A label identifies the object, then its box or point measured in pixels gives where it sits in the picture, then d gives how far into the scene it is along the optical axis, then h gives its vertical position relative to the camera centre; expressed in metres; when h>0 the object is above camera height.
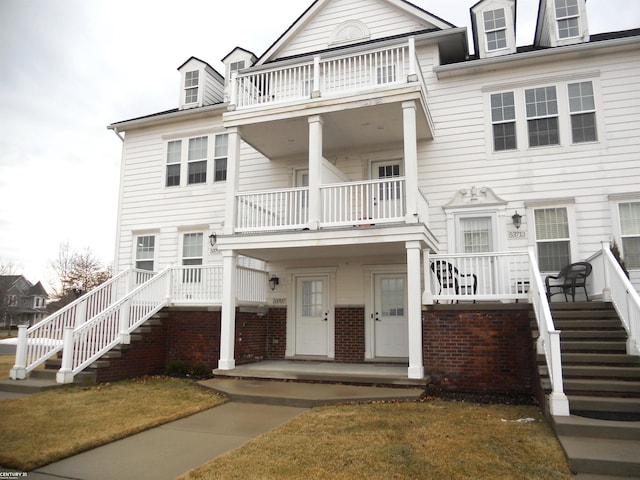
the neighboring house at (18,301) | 42.75 +1.38
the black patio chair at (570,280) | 9.66 +0.72
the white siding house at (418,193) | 9.61 +2.79
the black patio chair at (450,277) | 9.56 +0.75
